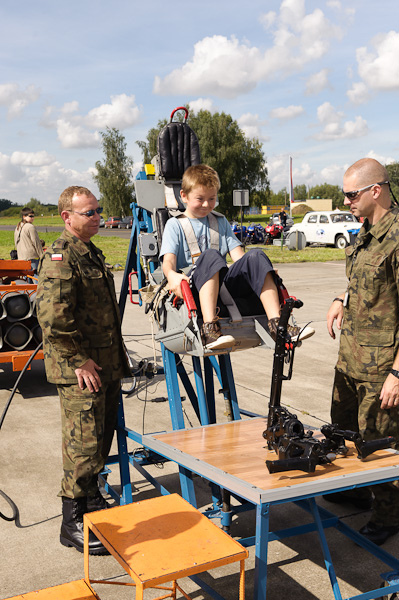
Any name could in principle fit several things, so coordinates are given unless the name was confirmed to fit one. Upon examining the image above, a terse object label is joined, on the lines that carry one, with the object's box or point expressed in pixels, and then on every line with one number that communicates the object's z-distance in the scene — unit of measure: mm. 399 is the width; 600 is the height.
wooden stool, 2262
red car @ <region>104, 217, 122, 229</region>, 60156
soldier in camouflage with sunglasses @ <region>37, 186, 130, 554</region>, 3469
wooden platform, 2629
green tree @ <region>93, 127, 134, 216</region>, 68875
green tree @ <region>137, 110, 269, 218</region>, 59438
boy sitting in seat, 3570
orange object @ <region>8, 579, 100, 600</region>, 2299
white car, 28203
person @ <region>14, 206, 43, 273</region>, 11625
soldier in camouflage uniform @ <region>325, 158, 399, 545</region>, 3473
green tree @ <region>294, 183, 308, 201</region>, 157625
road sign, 22461
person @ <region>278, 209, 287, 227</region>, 30594
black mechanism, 2693
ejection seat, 3641
